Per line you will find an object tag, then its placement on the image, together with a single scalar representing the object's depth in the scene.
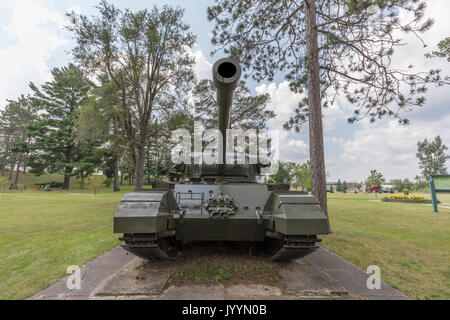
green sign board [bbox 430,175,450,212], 12.08
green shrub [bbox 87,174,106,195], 23.25
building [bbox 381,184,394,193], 38.57
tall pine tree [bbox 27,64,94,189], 32.91
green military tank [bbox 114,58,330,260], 3.04
